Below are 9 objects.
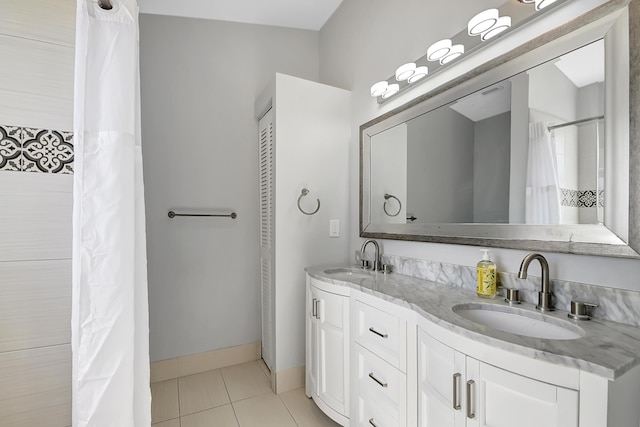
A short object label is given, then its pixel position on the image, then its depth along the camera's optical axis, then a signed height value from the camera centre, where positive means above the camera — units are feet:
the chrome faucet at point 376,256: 6.15 -0.93
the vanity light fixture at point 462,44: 3.83 +2.49
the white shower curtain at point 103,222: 3.25 -0.12
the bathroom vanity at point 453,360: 2.29 -1.48
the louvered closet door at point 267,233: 7.07 -0.56
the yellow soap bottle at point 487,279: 4.02 -0.91
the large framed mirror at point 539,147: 3.00 +0.82
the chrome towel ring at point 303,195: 6.81 +0.34
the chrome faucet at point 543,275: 3.39 -0.72
